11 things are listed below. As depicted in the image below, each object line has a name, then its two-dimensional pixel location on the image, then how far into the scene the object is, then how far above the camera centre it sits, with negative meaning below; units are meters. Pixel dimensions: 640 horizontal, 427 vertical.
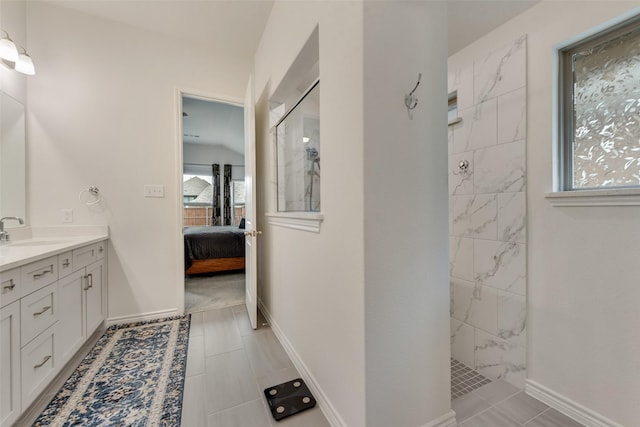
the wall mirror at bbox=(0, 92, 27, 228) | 1.83 +0.41
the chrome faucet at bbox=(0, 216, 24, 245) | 1.74 -0.15
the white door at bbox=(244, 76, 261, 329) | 2.23 +0.02
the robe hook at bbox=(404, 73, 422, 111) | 1.07 +0.47
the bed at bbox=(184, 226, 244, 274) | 3.88 -0.63
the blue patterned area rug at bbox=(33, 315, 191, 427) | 1.29 -1.04
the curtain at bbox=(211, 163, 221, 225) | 7.00 +0.46
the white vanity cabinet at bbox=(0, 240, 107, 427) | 1.12 -0.60
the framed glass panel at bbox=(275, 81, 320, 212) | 1.77 +0.45
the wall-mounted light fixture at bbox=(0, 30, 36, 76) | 1.71 +1.10
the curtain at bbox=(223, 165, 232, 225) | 7.07 +0.46
